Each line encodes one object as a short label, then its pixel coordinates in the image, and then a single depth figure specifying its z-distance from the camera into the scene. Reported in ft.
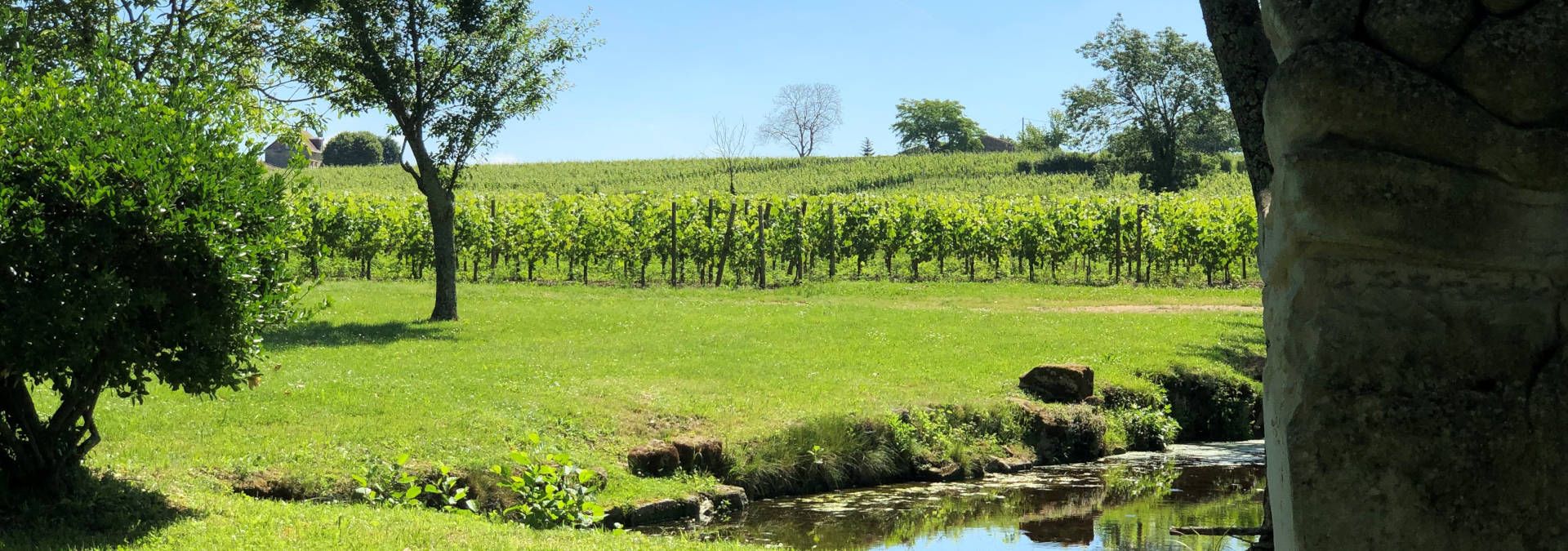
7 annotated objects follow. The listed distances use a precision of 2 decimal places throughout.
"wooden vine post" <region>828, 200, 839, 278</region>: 115.75
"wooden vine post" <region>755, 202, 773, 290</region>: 110.20
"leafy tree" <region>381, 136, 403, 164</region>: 366.43
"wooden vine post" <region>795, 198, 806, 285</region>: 114.32
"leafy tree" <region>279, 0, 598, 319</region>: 71.36
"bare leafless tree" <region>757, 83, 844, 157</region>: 342.03
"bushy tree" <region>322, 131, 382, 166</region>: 355.56
